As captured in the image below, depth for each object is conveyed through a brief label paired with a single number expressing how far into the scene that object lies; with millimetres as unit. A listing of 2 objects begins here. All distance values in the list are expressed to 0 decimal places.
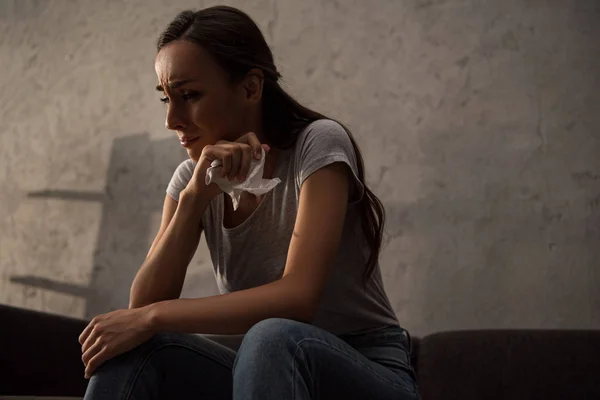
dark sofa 1463
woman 931
